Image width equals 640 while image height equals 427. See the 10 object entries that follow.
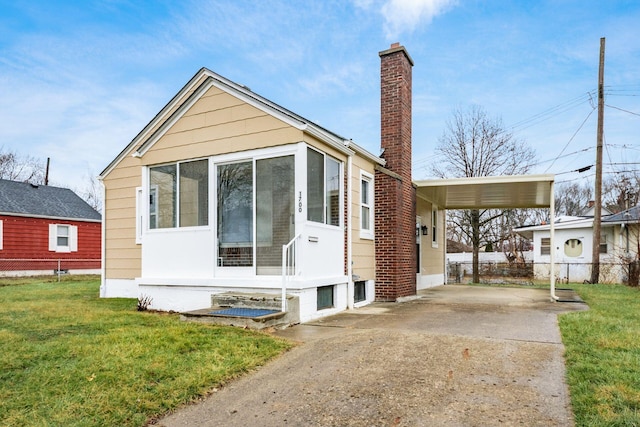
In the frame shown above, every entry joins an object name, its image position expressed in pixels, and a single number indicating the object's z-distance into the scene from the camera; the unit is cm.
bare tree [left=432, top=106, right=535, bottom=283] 2020
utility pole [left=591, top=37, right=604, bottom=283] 1762
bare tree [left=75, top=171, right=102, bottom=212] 3997
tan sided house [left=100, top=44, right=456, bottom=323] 741
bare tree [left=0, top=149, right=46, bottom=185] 3425
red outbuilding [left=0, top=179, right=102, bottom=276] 2017
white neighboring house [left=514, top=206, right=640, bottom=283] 1902
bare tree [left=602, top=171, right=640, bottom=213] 2534
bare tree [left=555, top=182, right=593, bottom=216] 4275
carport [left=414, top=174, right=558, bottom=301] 1011
